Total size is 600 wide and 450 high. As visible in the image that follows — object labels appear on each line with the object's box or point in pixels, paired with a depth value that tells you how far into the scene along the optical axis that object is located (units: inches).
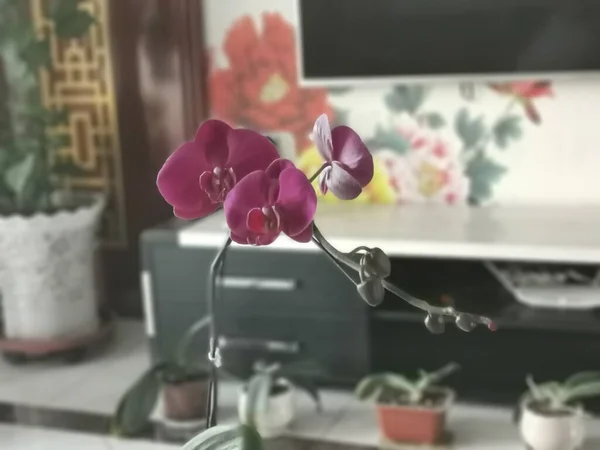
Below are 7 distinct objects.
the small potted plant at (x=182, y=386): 78.5
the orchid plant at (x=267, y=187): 25.1
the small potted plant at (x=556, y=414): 67.9
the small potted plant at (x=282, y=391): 76.1
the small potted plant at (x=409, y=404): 72.7
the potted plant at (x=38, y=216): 91.2
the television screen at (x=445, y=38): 81.4
